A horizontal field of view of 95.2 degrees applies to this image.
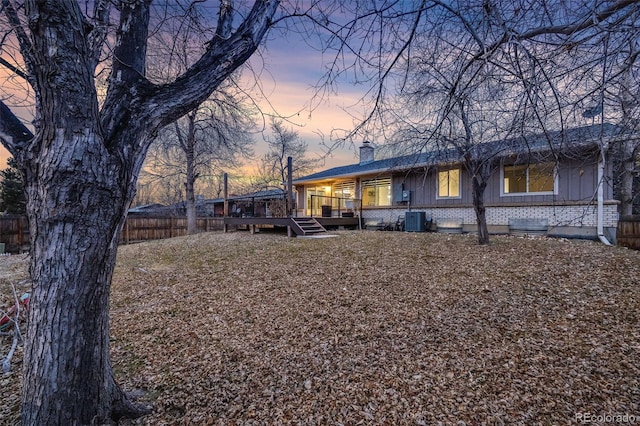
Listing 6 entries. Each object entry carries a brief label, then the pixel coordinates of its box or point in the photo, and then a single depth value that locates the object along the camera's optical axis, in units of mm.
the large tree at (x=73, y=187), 1555
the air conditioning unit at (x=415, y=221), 11273
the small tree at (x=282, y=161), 22797
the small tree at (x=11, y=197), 15234
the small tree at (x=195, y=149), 12977
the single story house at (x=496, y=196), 8070
